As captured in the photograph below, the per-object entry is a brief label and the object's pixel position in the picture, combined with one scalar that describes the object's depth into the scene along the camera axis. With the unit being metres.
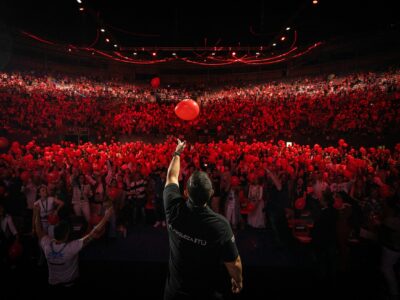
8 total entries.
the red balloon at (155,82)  15.96
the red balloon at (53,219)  4.63
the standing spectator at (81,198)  6.05
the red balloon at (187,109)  4.97
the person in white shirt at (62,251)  2.71
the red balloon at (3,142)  11.05
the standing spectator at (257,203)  6.62
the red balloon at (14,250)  4.52
